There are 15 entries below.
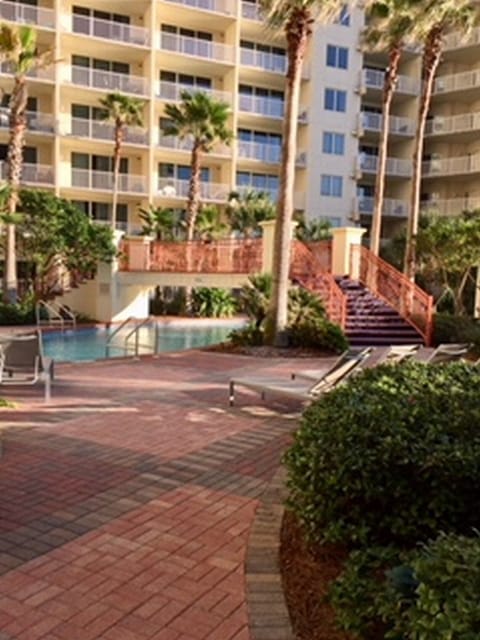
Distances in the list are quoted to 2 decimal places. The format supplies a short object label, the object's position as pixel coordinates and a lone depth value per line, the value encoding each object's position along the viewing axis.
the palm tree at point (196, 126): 25.78
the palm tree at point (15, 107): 21.47
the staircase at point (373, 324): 15.48
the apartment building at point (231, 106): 30.75
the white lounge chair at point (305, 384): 7.41
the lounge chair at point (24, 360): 7.91
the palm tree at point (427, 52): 18.45
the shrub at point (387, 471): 3.25
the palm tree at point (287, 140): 13.50
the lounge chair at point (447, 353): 9.21
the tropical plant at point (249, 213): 29.17
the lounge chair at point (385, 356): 7.70
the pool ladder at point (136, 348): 12.54
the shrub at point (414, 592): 2.07
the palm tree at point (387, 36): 18.59
